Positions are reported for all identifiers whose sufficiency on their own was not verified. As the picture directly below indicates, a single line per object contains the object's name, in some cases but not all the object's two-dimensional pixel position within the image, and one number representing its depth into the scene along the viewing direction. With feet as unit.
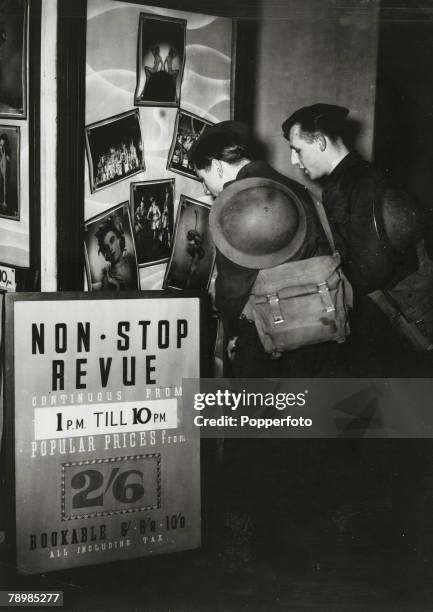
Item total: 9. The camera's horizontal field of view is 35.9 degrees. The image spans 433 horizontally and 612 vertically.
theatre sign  7.64
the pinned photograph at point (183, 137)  8.36
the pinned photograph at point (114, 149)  8.05
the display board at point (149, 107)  7.96
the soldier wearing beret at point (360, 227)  8.47
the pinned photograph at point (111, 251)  8.21
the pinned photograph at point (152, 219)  8.39
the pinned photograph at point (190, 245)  8.57
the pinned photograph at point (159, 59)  8.09
